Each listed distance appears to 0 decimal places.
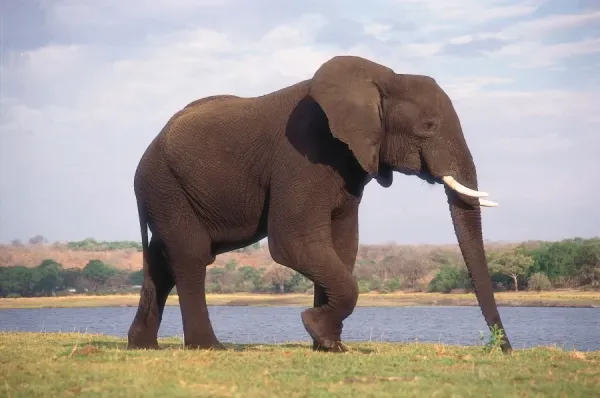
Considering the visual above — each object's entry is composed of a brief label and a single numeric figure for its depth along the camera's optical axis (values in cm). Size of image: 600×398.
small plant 1305
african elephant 1375
